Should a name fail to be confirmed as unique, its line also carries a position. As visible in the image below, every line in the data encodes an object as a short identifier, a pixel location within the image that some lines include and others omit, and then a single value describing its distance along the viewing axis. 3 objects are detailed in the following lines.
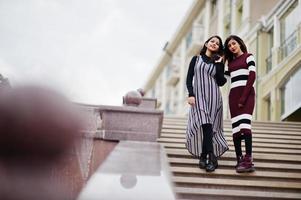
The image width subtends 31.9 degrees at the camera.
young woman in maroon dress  6.17
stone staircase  5.75
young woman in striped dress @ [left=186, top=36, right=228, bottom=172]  6.38
